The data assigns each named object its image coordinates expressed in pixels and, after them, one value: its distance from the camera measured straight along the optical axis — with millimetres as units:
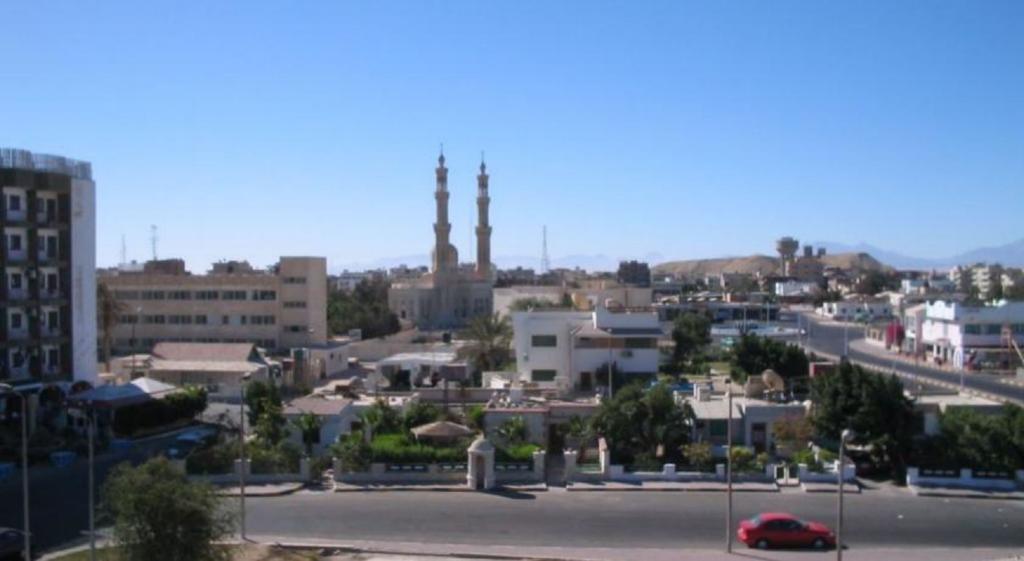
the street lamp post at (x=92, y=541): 19703
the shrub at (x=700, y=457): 32250
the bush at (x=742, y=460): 32375
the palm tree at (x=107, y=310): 53562
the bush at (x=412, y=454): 32438
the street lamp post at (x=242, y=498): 23923
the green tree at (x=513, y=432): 35344
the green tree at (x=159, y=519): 17766
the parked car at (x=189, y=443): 34562
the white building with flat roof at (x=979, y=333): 67250
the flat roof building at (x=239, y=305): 69188
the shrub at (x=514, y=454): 32688
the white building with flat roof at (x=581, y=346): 45344
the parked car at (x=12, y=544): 22281
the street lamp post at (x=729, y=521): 23394
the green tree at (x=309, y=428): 34938
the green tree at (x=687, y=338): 60719
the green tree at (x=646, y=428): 33312
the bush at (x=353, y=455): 31969
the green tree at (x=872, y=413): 32594
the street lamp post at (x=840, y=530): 20222
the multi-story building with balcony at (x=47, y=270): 40156
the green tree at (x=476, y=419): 36844
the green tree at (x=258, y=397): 37312
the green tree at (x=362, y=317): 88562
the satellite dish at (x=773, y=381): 40156
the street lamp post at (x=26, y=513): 19906
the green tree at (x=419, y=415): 36562
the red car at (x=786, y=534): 24359
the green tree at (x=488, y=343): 54125
